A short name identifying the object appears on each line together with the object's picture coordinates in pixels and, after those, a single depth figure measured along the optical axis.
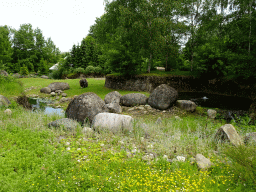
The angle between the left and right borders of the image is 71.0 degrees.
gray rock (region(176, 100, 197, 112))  9.87
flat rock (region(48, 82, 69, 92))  15.70
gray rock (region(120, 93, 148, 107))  10.61
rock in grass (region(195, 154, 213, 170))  3.43
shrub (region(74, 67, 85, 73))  25.89
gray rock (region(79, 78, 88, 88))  16.88
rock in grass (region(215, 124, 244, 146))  4.31
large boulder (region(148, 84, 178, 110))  10.03
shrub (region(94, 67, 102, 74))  26.41
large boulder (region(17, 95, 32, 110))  8.99
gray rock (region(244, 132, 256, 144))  4.24
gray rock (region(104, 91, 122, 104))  10.79
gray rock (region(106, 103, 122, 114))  8.92
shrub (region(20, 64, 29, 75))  32.73
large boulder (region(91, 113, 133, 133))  5.41
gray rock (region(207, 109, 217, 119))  9.02
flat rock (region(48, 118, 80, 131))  5.18
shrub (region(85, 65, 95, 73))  26.02
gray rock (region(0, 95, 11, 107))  7.18
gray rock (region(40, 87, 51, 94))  15.12
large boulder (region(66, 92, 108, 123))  6.54
